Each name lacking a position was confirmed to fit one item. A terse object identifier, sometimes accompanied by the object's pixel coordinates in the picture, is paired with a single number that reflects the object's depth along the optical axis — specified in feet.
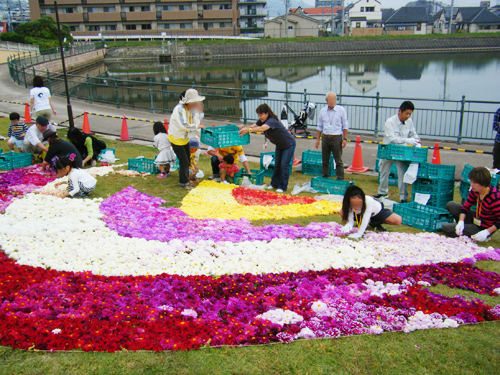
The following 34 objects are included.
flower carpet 15.21
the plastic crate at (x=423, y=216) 25.22
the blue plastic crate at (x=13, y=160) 37.24
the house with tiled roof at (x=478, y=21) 315.78
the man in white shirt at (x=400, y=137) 29.89
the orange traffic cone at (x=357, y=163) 38.55
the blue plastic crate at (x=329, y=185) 31.89
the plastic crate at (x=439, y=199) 28.12
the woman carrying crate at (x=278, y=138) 32.48
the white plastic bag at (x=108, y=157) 40.47
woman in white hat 31.99
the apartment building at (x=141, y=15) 247.91
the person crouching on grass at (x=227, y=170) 35.05
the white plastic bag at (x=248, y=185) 33.83
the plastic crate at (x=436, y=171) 27.66
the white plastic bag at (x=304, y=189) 33.01
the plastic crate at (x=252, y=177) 34.71
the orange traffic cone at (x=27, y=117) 57.11
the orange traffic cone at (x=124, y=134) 50.67
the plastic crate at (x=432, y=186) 27.99
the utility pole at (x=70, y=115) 50.44
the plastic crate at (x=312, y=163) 37.55
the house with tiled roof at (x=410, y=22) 323.00
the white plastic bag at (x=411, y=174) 28.22
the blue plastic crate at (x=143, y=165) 37.47
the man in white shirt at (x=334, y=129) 34.35
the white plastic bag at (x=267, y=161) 36.29
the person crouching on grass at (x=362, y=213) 23.41
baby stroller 54.08
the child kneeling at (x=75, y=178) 30.73
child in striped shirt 40.68
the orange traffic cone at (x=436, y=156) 36.52
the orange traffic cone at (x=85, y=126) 52.75
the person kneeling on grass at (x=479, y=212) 22.88
